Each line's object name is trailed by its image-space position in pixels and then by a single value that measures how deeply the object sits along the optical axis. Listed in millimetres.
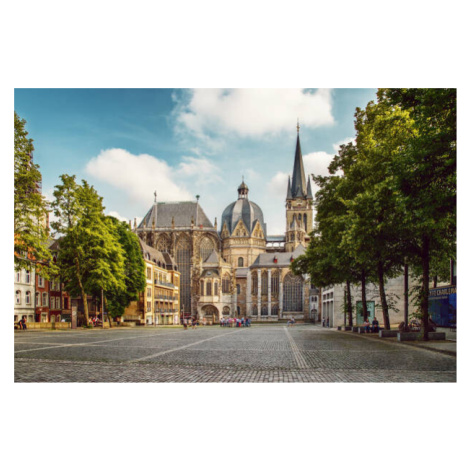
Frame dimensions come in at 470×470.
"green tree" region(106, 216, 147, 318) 37938
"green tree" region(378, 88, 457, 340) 11047
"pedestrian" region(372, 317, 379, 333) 26156
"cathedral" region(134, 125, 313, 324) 68875
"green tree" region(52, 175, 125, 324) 23602
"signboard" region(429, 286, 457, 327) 17781
